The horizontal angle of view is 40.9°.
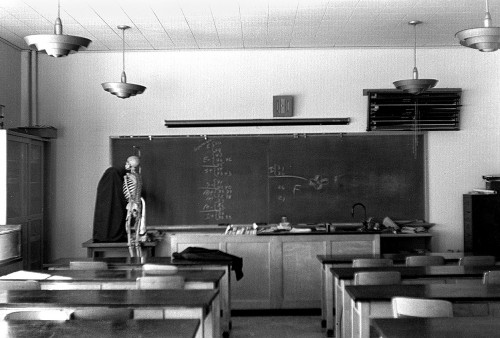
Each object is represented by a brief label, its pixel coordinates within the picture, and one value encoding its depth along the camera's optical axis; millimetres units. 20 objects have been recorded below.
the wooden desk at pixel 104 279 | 5207
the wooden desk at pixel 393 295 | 4172
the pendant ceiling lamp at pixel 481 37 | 4785
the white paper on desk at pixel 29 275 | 5430
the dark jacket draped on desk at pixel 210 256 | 6426
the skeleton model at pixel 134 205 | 7949
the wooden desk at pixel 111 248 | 7996
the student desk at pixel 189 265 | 6140
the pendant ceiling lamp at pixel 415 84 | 7027
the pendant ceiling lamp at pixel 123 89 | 6984
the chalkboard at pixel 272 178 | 8484
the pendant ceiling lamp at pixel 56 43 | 4773
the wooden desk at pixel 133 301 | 4047
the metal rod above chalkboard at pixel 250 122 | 8438
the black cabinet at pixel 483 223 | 8102
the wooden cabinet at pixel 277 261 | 7684
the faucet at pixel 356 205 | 8438
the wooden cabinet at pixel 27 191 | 7320
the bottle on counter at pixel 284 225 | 7980
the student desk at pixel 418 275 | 5234
